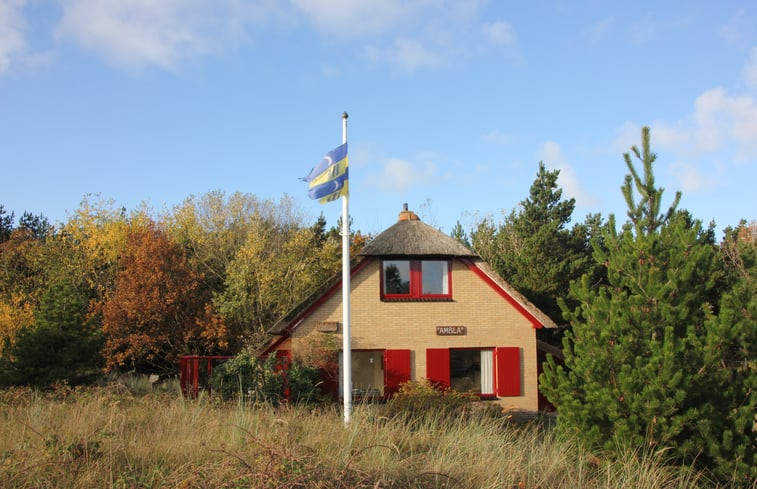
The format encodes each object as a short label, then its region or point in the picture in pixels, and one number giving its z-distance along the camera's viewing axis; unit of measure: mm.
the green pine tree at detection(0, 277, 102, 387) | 15562
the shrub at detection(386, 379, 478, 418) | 14791
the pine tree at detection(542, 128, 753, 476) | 9164
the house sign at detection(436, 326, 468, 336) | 20625
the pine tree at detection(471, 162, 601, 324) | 26266
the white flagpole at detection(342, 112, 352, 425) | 11264
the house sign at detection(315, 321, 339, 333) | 19906
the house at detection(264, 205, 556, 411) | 20281
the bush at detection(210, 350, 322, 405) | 17719
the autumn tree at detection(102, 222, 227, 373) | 24812
